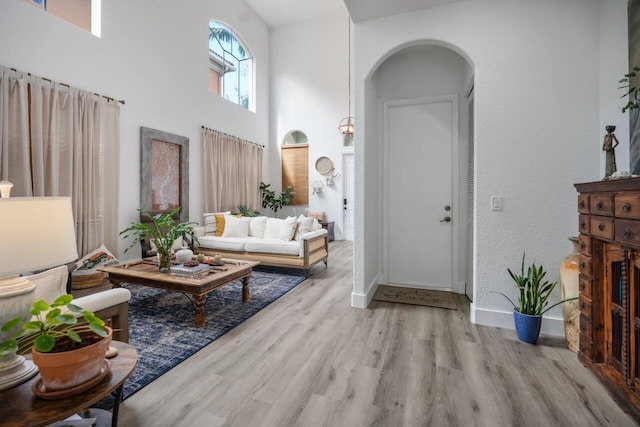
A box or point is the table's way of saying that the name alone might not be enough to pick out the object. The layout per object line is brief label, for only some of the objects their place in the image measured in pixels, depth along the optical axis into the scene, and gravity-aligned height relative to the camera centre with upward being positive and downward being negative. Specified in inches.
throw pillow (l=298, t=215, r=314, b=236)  184.4 -10.2
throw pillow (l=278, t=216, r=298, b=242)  184.1 -12.7
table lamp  35.8 -4.9
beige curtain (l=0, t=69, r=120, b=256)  132.0 +26.8
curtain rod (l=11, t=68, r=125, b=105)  133.5 +60.3
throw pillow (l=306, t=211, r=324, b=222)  302.8 -6.8
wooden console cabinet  57.3 -16.7
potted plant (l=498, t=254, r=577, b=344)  88.4 -29.1
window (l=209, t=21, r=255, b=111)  258.2 +129.1
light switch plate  99.7 +1.4
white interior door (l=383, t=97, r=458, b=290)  134.2 +6.8
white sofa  169.8 -19.1
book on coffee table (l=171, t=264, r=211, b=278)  112.9 -23.2
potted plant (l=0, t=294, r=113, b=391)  35.4 -17.2
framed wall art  189.3 +25.2
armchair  53.4 -19.0
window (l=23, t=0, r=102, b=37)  144.8 +100.0
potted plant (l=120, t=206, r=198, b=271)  117.7 -11.9
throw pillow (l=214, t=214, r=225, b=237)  215.4 -10.9
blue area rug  78.7 -39.0
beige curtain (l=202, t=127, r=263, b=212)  240.8 +32.5
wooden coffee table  102.9 -25.4
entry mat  121.6 -37.6
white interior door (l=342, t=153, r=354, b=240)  305.0 +11.1
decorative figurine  74.8 +13.4
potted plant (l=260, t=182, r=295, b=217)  309.0 +10.6
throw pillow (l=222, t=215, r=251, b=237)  205.2 -12.4
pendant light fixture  231.9 +61.0
